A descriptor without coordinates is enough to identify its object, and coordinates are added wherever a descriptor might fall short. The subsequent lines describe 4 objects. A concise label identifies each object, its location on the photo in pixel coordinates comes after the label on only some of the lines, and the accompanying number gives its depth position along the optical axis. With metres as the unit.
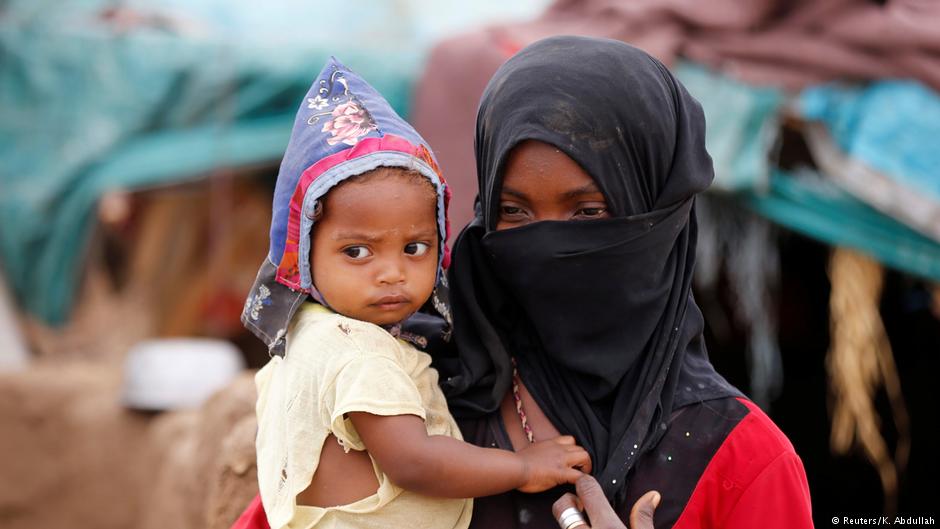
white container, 5.60
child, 3.01
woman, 3.03
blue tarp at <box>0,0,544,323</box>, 5.98
